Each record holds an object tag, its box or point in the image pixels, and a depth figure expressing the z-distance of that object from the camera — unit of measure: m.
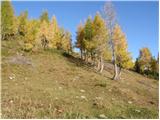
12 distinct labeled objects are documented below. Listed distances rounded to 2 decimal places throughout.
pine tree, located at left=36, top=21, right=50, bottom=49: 34.96
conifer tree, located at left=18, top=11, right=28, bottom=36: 38.51
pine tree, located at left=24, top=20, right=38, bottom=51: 28.33
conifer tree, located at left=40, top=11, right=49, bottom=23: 45.51
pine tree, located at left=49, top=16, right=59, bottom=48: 36.58
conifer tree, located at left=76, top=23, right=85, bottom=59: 32.12
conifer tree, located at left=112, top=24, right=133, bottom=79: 22.06
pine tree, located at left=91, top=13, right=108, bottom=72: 24.14
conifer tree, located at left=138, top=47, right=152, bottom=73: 46.04
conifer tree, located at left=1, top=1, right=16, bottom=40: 32.91
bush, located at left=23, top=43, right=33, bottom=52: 28.12
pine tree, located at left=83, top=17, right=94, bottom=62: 27.91
